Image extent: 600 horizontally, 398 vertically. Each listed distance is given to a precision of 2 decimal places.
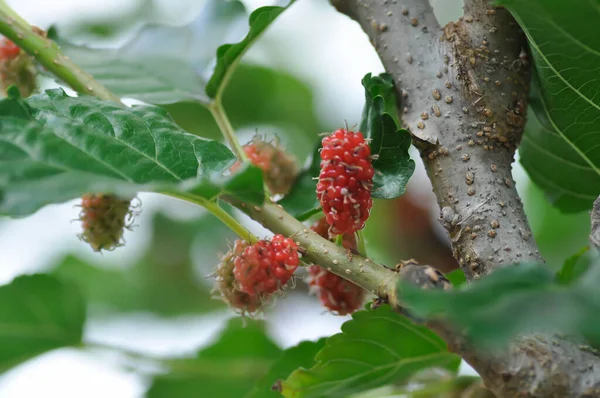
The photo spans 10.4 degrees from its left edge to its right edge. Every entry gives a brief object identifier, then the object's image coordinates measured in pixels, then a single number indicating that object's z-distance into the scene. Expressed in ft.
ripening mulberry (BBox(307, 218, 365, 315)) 2.48
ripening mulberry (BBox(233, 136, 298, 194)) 2.58
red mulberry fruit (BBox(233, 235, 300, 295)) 2.35
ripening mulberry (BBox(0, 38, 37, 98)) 2.61
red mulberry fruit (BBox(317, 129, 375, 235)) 2.36
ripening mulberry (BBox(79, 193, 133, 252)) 2.47
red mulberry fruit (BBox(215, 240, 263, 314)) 2.44
